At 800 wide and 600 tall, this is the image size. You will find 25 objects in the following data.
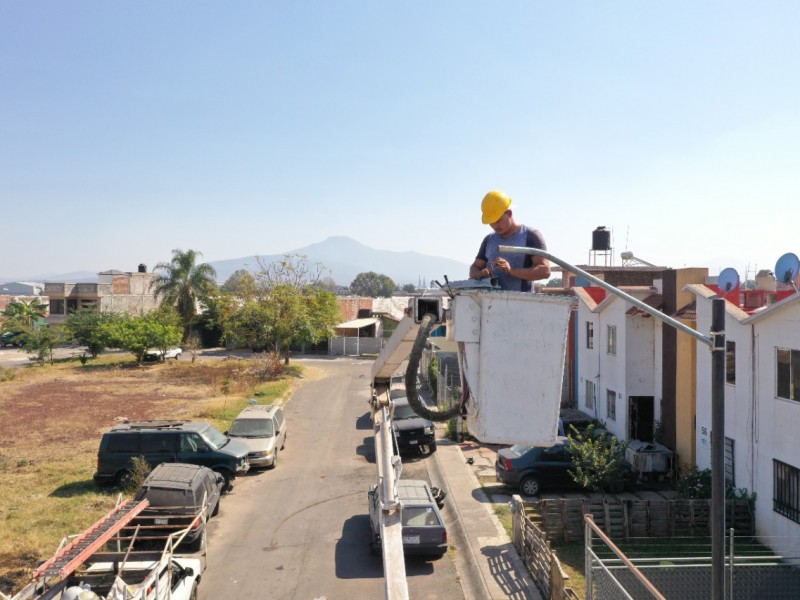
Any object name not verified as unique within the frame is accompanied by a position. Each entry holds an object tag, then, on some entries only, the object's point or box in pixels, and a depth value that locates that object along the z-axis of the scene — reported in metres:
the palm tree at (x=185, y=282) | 53.53
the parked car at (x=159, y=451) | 17.33
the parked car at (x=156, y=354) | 47.94
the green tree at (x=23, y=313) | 55.16
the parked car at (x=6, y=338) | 61.93
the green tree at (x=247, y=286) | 43.00
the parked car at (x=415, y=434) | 21.28
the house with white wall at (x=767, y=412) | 12.81
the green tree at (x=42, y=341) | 46.78
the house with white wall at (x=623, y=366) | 20.95
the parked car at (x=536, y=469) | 17.28
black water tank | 45.38
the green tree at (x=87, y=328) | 46.86
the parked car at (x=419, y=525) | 12.30
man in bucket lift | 4.49
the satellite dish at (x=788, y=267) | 15.26
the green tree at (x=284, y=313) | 41.47
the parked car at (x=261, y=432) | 19.59
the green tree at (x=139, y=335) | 44.69
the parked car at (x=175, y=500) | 12.49
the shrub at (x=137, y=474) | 16.61
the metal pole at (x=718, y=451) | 5.84
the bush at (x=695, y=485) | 15.44
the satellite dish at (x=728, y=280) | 15.86
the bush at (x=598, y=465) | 16.40
